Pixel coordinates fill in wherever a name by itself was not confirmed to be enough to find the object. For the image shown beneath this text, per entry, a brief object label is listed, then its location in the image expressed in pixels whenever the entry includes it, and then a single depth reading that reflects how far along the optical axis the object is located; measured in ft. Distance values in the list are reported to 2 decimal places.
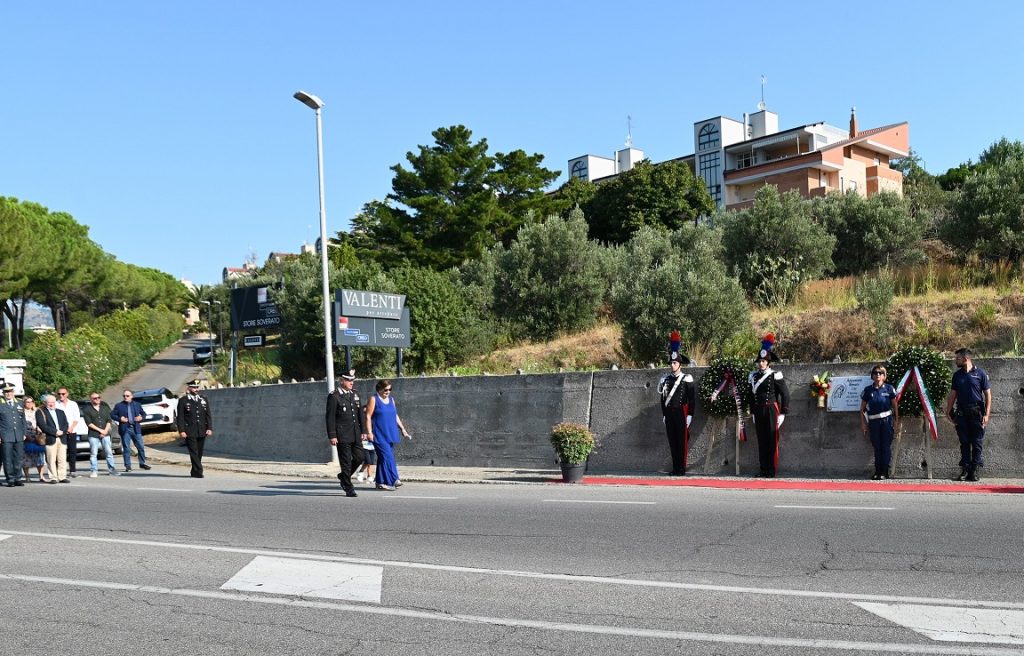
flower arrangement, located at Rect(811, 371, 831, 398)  49.32
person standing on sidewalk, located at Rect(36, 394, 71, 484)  58.95
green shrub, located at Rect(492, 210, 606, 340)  100.01
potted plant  51.13
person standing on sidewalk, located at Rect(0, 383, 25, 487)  55.98
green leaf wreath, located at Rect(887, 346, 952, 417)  46.16
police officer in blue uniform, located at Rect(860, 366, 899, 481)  46.14
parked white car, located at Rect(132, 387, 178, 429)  101.62
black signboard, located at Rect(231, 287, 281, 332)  136.26
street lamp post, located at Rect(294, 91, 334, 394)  69.21
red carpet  42.45
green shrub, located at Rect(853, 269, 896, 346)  64.28
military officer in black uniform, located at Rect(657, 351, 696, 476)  51.83
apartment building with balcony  237.45
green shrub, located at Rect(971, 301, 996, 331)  61.52
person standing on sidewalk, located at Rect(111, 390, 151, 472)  68.49
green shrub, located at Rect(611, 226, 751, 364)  71.00
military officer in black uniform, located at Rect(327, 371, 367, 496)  45.11
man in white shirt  62.80
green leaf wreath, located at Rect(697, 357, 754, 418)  50.93
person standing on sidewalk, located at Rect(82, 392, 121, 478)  67.92
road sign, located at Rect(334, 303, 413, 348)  69.31
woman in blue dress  46.50
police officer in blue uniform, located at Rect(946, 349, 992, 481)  44.06
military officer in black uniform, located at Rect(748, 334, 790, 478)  49.32
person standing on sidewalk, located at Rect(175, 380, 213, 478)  62.03
